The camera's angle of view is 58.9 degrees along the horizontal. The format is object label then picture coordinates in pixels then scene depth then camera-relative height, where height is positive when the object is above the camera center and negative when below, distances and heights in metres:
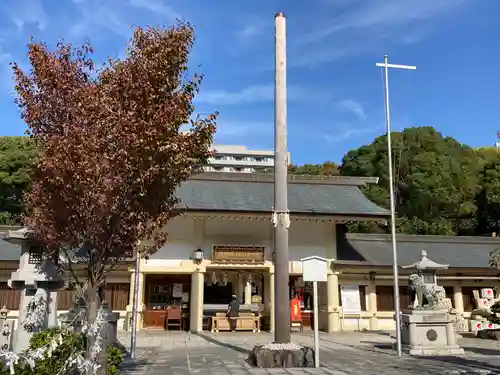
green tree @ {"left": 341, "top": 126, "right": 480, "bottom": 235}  34.12 +8.41
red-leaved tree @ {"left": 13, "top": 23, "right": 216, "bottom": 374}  5.91 +1.89
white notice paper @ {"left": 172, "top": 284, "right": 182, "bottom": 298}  21.45 -0.25
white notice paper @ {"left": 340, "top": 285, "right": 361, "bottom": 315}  20.81 -0.63
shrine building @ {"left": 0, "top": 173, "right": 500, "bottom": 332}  19.53 +1.06
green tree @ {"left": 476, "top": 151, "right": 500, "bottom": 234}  35.81 +6.64
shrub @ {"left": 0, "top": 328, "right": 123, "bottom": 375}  6.95 -1.17
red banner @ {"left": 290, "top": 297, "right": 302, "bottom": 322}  19.48 -1.11
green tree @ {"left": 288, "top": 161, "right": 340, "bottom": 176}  47.19 +12.56
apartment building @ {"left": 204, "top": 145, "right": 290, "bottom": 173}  90.81 +26.20
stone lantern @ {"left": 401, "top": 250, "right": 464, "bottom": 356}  12.58 -1.14
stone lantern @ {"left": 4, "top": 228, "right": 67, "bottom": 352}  10.66 +0.13
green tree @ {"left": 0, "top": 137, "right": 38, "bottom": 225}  34.31 +8.28
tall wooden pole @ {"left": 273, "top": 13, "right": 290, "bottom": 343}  10.32 +2.19
